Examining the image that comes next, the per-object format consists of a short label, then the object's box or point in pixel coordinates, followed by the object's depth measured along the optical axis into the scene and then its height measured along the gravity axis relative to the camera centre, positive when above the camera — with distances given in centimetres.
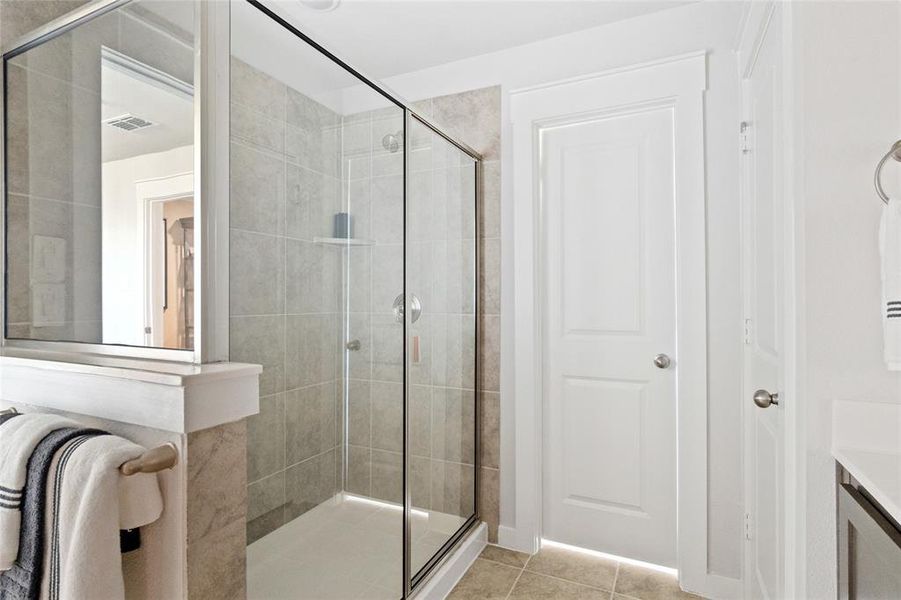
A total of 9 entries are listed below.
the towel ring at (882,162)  100 +29
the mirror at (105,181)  100 +28
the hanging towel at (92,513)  78 -37
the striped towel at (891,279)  98 +3
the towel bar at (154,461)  79 -28
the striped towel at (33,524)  83 -40
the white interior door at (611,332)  203 -16
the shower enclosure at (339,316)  113 -6
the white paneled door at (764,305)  130 -3
